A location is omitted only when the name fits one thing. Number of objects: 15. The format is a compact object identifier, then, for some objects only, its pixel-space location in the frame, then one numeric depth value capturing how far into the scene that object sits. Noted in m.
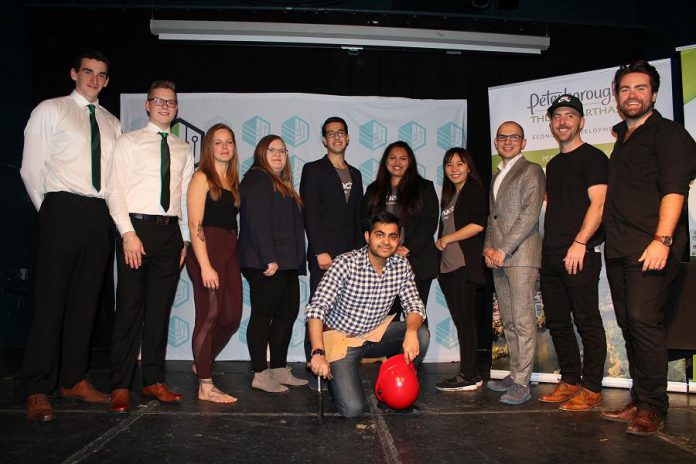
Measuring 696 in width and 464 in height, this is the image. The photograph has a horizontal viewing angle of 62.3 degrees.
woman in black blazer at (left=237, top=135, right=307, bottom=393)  3.64
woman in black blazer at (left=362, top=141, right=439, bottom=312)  3.93
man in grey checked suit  3.48
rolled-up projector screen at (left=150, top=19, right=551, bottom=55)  4.79
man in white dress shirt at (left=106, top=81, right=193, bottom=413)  3.16
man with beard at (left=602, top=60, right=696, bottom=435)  2.75
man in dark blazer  3.97
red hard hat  3.03
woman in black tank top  3.35
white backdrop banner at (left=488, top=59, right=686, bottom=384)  3.94
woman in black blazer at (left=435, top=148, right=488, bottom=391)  3.78
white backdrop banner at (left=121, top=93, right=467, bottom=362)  4.91
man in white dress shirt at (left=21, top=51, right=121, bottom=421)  3.08
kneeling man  3.08
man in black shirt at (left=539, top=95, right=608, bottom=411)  3.22
